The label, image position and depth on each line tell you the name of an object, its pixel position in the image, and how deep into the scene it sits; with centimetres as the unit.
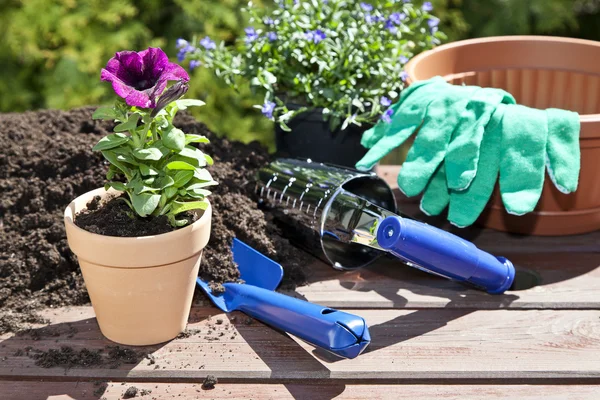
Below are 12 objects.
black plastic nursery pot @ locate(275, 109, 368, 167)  149
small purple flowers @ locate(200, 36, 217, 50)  155
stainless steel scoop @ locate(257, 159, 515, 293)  103
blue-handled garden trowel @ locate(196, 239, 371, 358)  95
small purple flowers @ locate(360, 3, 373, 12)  153
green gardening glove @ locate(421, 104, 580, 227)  119
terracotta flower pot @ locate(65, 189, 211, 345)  98
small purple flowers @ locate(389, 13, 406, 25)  154
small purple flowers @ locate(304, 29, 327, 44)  144
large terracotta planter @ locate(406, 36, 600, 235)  140
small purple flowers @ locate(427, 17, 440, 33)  161
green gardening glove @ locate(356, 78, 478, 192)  125
